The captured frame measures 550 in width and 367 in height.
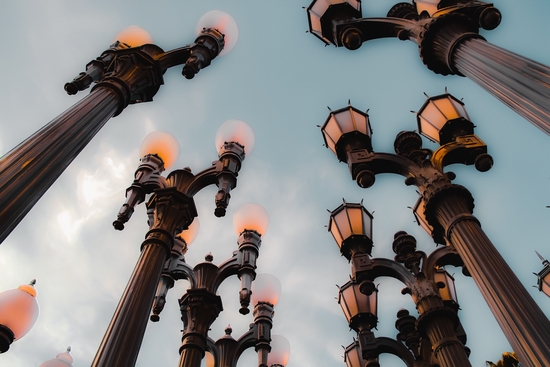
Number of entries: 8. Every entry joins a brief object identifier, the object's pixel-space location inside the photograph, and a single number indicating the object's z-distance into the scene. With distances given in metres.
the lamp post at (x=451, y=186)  3.64
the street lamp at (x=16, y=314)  5.85
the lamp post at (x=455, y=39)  3.37
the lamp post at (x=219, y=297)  6.32
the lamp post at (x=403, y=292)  5.69
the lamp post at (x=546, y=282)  10.53
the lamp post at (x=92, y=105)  3.01
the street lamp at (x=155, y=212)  4.17
